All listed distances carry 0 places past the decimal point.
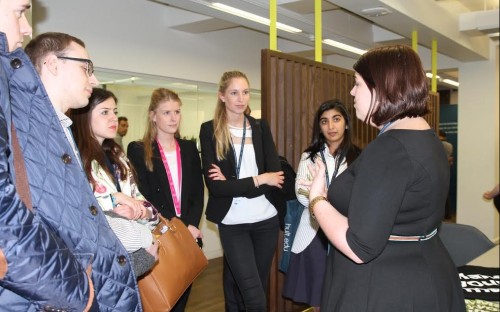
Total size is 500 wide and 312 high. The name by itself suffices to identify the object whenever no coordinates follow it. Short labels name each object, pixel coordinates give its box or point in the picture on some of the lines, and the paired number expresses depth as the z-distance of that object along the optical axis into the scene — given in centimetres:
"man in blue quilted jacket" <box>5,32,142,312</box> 129
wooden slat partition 369
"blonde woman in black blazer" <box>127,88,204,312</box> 288
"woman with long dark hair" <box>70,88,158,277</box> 183
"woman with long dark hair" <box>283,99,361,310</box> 334
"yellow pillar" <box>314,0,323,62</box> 447
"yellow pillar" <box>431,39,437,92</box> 657
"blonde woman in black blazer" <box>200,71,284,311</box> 297
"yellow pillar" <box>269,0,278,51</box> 379
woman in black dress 150
